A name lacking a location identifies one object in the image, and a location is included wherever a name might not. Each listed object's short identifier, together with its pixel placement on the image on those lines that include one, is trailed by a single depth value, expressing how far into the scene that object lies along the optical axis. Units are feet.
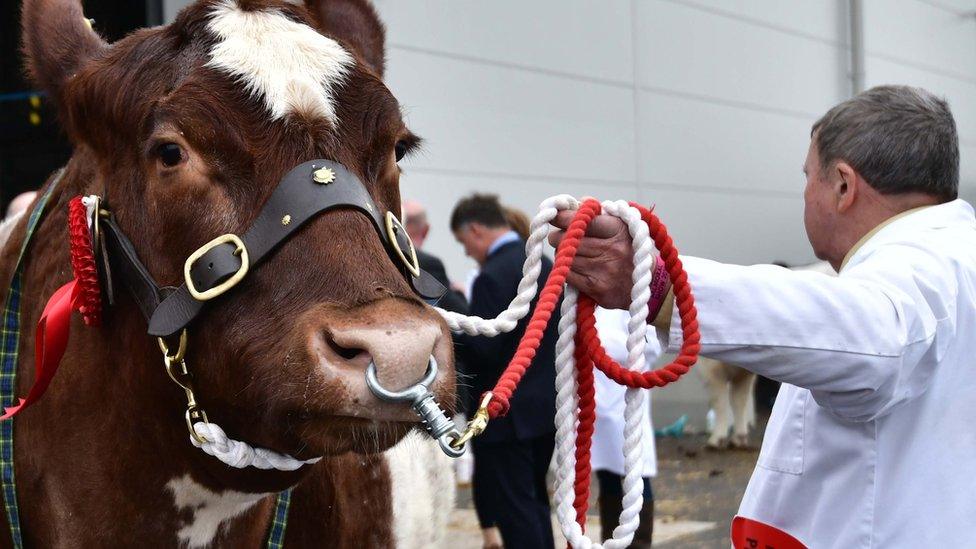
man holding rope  6.24
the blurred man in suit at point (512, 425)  17.83
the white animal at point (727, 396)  36.35
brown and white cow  5.98
